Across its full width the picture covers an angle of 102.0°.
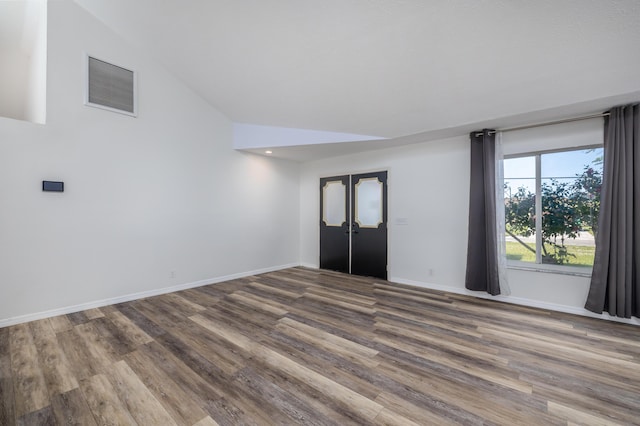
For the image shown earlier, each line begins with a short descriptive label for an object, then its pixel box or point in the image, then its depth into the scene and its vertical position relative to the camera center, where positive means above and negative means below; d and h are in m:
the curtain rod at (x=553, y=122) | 3.16 +1.23
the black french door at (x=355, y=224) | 5.19 -0.23
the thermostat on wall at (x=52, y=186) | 3.09 +0.30
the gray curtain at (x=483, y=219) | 3.79 -0.07
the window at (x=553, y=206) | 3.43 +0.12
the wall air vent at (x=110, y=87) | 3.46 +1.73
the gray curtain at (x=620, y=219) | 2.97 -0.05
